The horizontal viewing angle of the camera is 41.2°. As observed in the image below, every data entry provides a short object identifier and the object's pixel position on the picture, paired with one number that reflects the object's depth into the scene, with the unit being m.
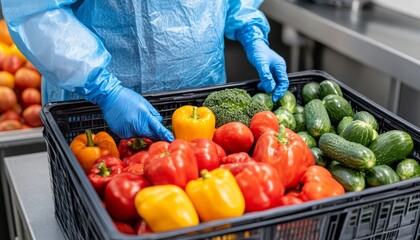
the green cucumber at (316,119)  1.33
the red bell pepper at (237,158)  1.13
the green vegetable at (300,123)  1.41
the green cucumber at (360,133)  1.24
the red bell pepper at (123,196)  0.99
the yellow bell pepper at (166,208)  0.92
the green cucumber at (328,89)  1.47
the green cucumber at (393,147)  1.20
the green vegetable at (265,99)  1.47
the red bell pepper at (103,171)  1.08
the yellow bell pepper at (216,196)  0.94
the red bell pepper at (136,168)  1.10
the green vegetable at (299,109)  1.46
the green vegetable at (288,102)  1.48
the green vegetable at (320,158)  1.23
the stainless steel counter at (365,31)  1.99
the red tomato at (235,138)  1.21
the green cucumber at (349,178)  1.12
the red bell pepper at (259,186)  0.98
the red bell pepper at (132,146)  1.28
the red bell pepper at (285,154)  1.09
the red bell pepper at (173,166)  0.99
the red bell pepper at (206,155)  1.08
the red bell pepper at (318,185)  1.04
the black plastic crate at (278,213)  0.90
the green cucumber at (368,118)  1.32
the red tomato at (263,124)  1.26
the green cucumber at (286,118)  1.37
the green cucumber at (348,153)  1.14
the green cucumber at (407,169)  1.18
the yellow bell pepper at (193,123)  1.24
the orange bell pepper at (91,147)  1.21
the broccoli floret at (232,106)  1.33
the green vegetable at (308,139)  1.30
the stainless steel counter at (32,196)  1.32
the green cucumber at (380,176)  1.13
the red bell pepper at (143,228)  0.96
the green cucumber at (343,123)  1.34
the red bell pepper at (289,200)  1.01
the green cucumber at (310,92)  1.50
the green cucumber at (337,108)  1.40
